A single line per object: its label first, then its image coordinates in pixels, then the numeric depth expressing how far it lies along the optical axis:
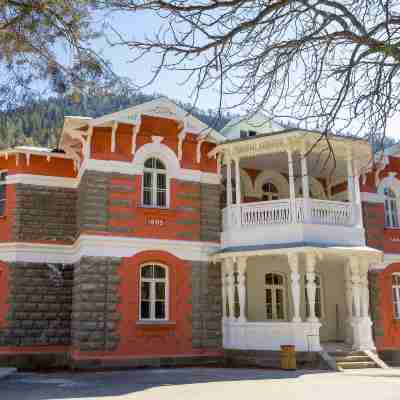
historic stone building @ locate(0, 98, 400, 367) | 16.27
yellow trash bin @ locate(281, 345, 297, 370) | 15.23
